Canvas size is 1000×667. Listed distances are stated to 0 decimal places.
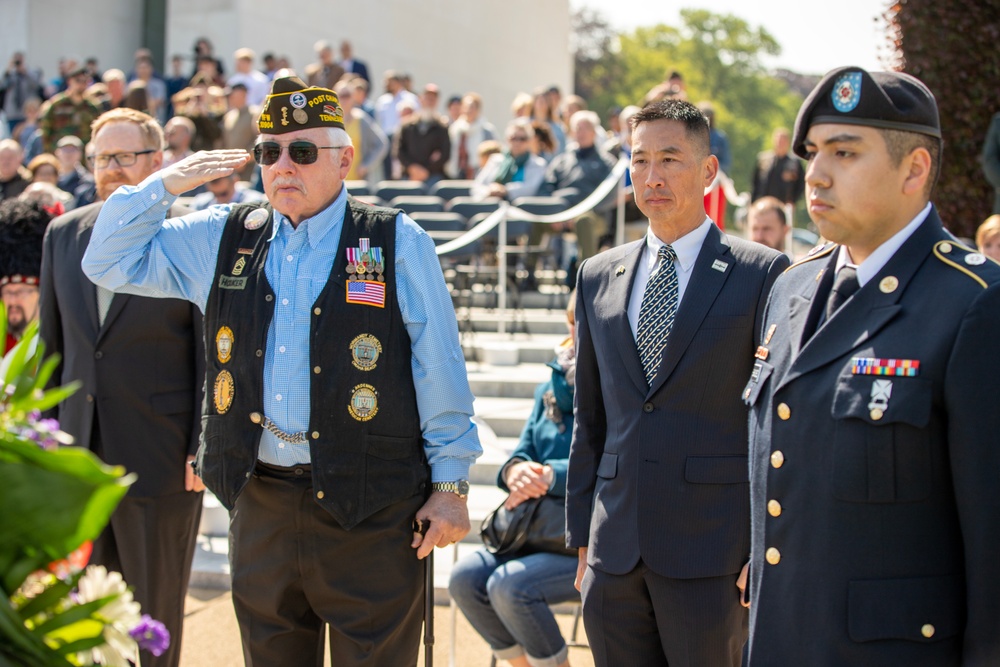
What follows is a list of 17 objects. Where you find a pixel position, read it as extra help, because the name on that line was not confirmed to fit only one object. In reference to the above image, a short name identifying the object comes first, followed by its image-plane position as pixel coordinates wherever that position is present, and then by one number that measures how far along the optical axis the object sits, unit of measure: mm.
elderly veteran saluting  3471
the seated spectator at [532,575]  4574
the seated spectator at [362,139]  14154
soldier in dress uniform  2283
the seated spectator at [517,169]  12602
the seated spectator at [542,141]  13328
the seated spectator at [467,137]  15991
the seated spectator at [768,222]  7039
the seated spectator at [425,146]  14414
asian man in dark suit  3312
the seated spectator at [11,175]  11234
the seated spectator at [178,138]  11914
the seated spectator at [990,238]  6480
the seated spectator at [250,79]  16578
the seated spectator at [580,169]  11922
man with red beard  4324
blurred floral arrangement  1517
